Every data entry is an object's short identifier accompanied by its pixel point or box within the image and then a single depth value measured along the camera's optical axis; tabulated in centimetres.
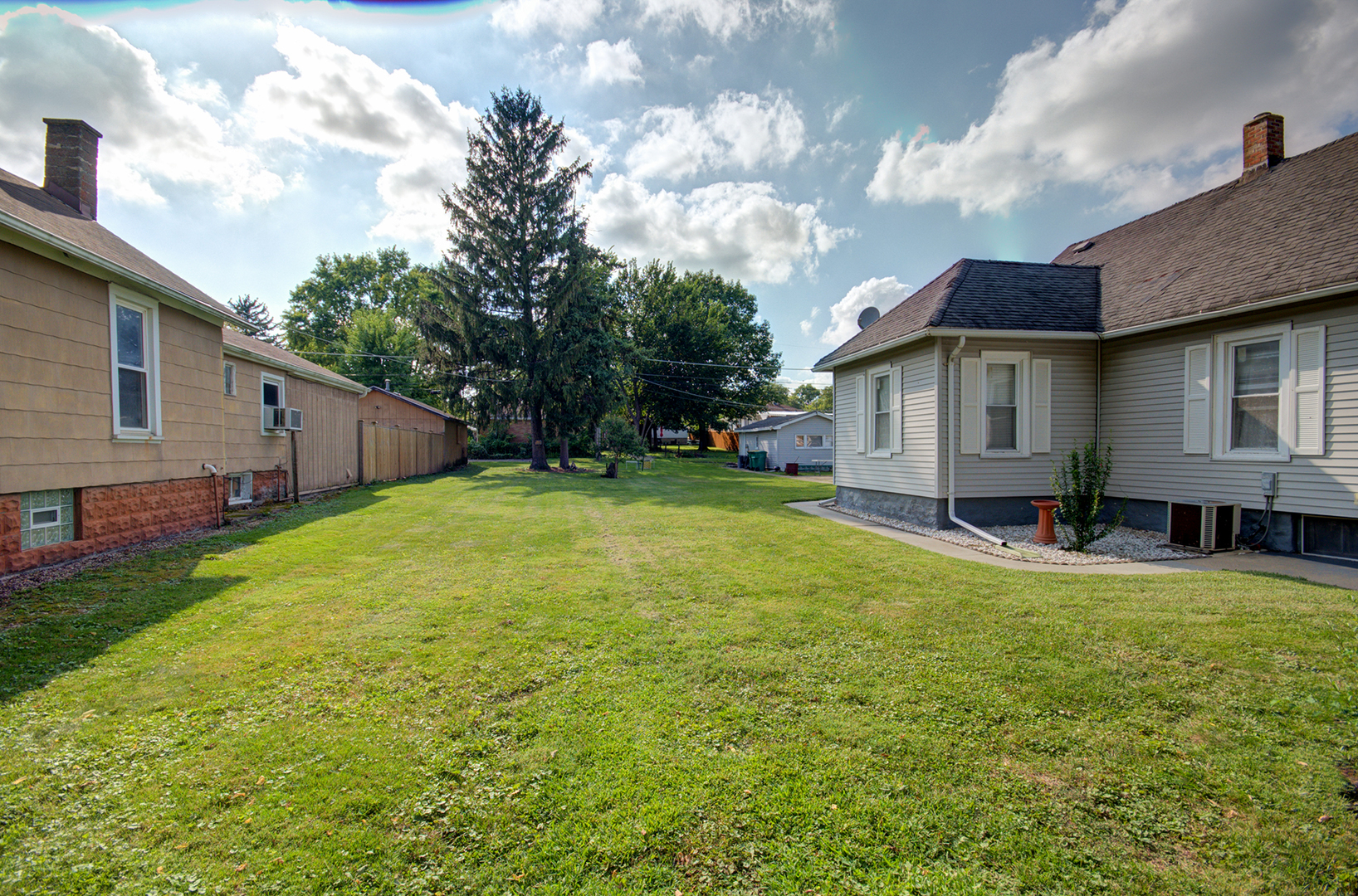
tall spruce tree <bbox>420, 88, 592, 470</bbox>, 2152
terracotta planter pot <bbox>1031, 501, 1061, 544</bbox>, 757
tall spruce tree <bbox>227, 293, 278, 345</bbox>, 4870
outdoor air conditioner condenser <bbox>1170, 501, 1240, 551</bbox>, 693
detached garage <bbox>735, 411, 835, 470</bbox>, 2869
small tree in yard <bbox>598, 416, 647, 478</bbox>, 2119
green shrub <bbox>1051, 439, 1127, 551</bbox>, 696
